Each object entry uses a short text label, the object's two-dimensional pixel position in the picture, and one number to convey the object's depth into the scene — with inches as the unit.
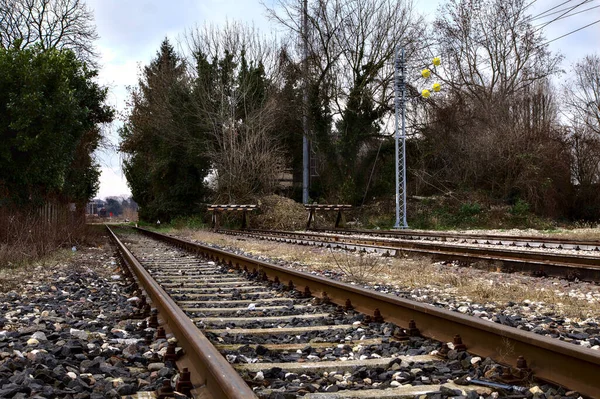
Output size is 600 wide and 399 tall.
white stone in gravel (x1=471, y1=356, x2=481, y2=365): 145.1
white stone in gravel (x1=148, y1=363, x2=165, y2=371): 147.8
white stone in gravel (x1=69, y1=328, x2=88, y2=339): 179.3
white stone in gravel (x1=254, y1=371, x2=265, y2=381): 136.5
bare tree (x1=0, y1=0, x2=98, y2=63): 1112.8
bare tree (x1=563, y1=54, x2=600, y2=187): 1105.4
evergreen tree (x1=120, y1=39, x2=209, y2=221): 1258.6
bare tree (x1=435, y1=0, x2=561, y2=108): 1305.4
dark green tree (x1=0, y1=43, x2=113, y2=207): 612.7
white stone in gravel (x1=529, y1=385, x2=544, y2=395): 122.1
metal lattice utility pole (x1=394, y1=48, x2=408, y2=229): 887.7
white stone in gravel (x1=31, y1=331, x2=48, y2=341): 172.9
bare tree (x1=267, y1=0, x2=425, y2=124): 1196.5
